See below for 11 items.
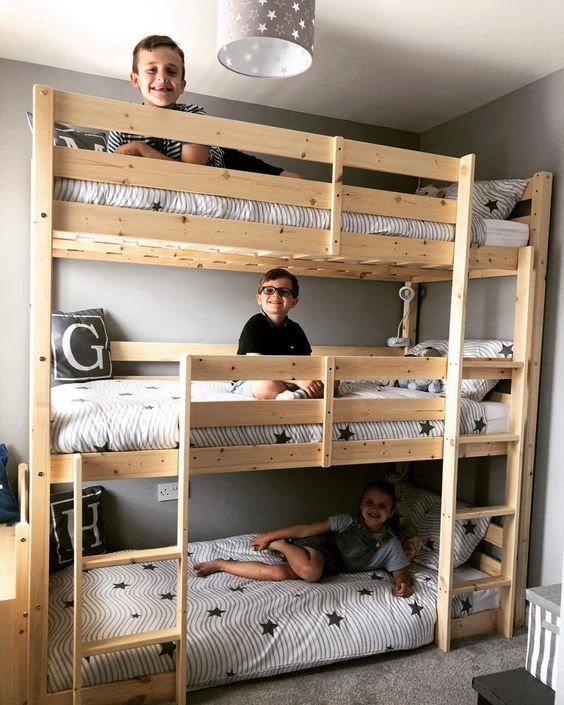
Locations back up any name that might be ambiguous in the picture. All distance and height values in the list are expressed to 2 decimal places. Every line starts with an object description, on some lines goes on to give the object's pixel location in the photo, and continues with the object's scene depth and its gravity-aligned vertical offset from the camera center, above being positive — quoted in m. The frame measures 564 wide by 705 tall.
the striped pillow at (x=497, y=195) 2.63 +0.59
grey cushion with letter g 2.72 -0.18
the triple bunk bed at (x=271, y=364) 1.80 -0.17
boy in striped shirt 1.94 +0.78
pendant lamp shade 1.74 +0.89
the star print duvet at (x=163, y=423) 1.91 -0.39
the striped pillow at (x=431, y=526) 2.66 -0.98
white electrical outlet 3.06 -0.94
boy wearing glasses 2.47 -0.05
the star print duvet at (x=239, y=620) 2.02 -1.16
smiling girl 2.55 -1.04
